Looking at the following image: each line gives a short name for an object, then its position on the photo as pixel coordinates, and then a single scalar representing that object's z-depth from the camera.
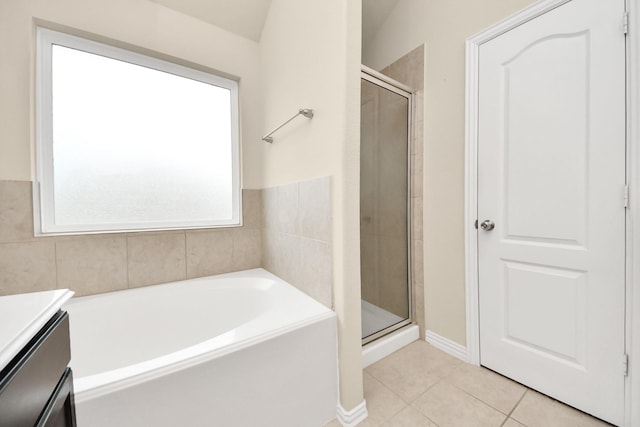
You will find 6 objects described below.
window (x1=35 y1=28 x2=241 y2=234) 1.35
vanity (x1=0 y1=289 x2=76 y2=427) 0.38
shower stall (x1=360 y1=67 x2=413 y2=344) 1.75
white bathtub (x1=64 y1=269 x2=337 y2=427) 0.74
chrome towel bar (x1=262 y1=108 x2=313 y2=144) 1.29
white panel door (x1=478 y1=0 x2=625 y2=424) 1.05
